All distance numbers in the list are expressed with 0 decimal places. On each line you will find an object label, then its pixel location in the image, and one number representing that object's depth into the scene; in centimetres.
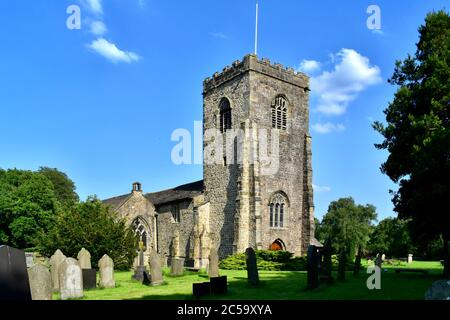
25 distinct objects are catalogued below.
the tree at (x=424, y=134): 1509
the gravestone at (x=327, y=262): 1483
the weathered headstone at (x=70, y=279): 1323
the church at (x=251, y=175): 2853
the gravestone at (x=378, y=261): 1640
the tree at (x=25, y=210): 3956
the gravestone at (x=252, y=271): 1480
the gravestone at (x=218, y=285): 1251
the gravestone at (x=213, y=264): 1675
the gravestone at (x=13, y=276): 618
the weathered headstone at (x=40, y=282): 1177
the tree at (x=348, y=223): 5832
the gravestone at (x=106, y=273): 1570
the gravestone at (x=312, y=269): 1320
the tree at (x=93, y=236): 2280
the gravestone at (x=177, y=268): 2052
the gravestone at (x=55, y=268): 1528
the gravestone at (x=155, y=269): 1592
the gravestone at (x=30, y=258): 2601
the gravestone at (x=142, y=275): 1705
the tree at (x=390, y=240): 4903
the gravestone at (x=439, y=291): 675
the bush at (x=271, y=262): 2444
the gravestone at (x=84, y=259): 1745
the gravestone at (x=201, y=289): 1186
